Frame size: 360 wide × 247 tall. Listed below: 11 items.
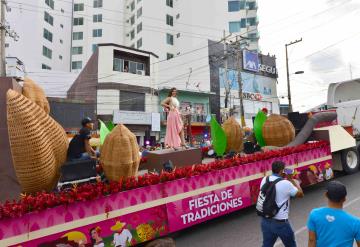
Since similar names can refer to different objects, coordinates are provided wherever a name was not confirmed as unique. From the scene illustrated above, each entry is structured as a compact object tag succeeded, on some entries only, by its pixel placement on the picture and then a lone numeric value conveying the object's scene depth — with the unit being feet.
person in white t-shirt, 12.76
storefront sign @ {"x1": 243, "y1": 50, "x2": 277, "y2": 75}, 120.26
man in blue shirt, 9.07
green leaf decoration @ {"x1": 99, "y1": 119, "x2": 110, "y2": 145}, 23.88
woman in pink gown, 25.88
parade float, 13.21
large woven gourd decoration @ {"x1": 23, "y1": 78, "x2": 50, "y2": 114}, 17.93
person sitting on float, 17.78
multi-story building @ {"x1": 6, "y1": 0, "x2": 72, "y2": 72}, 126.72
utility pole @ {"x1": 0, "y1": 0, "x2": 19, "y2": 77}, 53.26
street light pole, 86.30
